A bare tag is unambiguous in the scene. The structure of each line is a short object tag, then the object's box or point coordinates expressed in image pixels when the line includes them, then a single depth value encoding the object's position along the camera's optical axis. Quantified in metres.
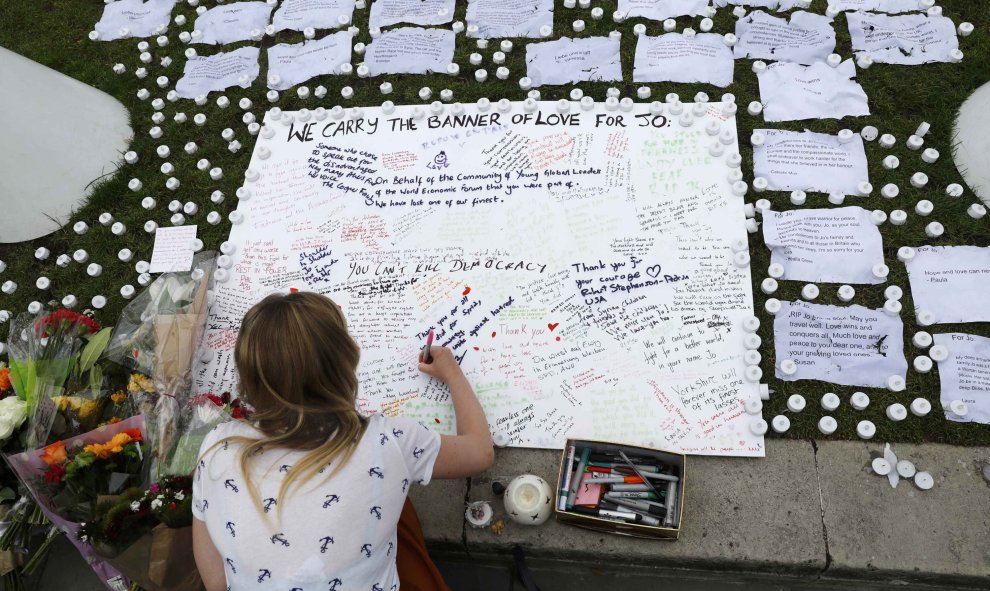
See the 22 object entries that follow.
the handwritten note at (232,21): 4.53
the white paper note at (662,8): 4.00
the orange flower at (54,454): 2.46
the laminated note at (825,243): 3.15
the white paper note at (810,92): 3.56
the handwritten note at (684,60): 3.76
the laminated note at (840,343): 2.94
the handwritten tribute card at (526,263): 2.98
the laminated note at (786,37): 3.75
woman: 1.88
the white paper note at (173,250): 3.65
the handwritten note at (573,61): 3.86
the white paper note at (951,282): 3.00
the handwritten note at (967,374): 2.82
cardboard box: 2.57
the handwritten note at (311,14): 4.42
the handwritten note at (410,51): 4.11
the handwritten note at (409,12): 4.27
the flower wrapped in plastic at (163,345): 2.78
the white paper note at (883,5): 3.84
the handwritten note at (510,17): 4.12
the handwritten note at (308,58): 4.20
